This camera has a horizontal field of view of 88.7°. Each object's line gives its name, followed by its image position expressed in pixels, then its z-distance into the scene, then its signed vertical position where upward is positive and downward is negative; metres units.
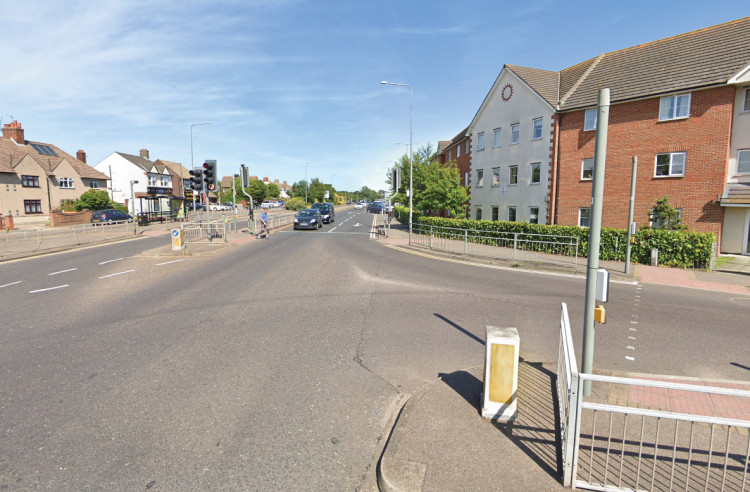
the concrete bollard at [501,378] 4.04 -1.77
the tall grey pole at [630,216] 12.79 -0.15
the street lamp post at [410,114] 22.47 +6.21
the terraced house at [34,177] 38.56 +3.41
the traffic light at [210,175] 17.20 +1.50
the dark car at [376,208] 64.19 +0.27
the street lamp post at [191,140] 38.70 +6.90
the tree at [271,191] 93.86 +4.54
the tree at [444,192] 25.61 +1.22
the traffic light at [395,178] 20.93 +1.75
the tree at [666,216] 16.36 -0.19
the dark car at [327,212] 36.88 -0.27
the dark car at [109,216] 30.80 -0.68
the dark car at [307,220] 29.67 -0.88
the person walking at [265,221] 23.92 -0.76
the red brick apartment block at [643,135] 17.64 +4.16
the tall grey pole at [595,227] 4.16 -0.18
